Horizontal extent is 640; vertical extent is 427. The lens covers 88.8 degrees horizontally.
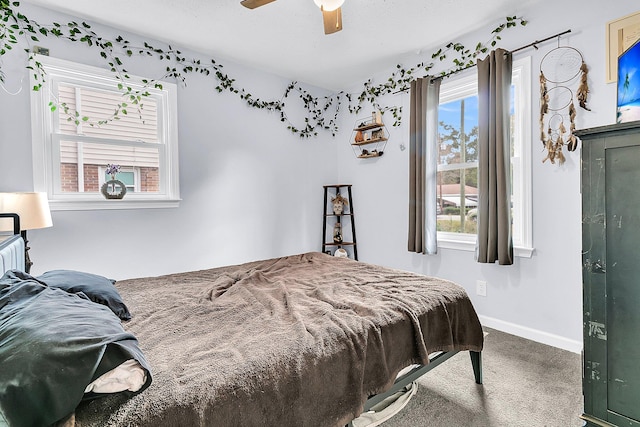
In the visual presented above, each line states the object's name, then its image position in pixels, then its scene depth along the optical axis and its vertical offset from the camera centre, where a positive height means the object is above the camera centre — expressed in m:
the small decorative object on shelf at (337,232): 4.21 -0.30
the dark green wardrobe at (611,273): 1.07 -0.23
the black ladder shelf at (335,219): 4.09 -0.13
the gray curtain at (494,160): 2.54 +0.37
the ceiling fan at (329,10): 1.85 +1.16
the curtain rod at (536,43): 2.34 +1.23
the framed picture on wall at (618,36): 2.03 +1.07
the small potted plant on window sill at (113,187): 2.72 +0.21
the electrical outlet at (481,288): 2.88 -0.72
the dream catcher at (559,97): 2.28 +0.78
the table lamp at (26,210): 2.01 +0.02
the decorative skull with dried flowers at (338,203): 4.13 +0.07
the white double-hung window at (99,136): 2.50 +0.65
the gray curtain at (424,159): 3.09 +0.46
